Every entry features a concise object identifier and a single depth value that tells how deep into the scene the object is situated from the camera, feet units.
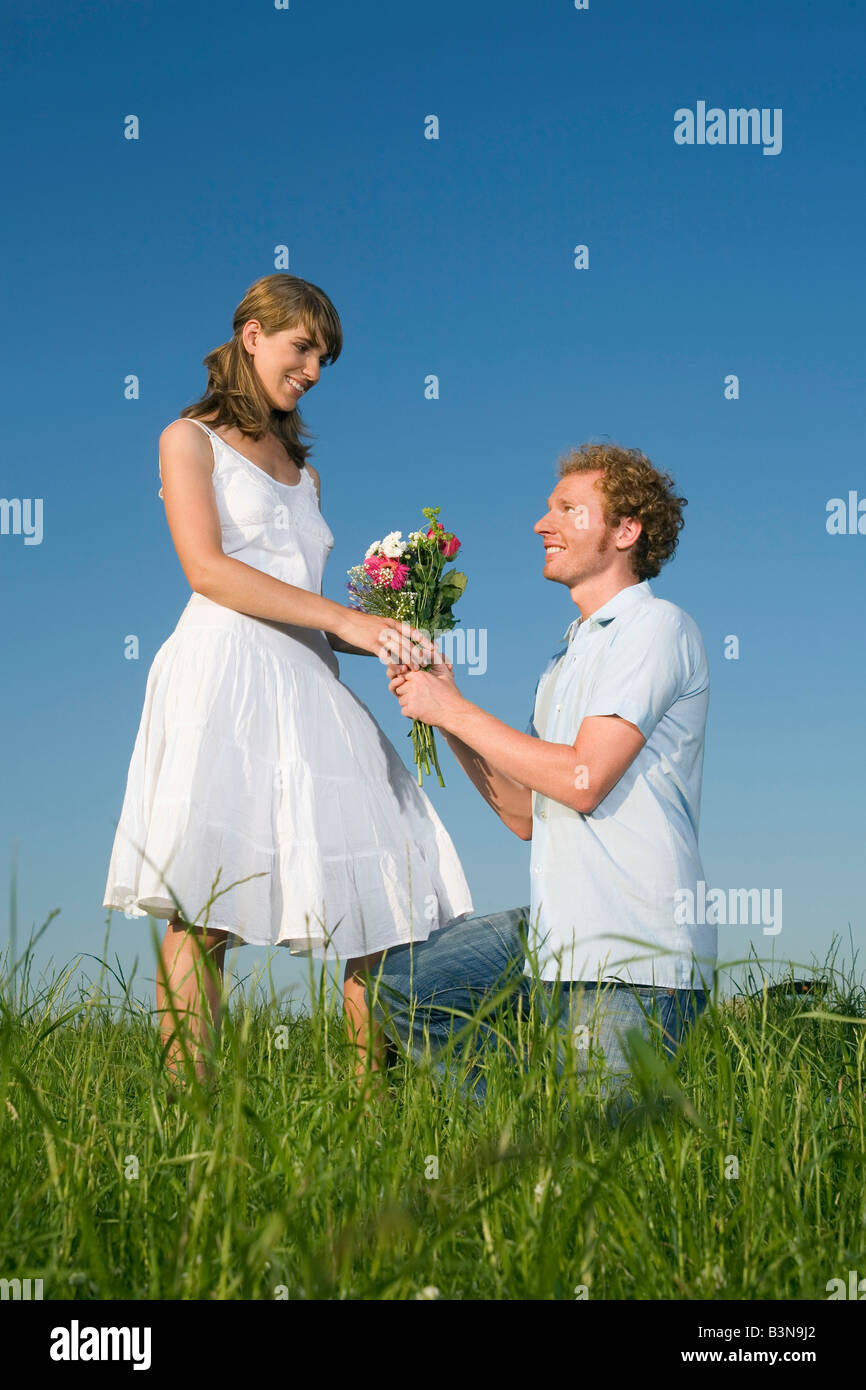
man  9.87
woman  10.89
